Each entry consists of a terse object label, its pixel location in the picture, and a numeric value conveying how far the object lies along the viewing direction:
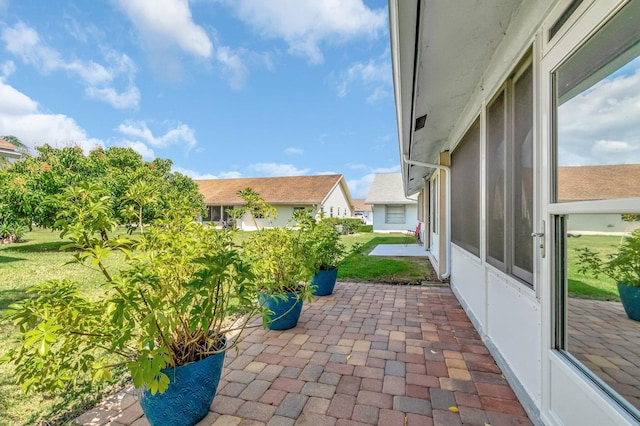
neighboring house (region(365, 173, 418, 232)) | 21.33
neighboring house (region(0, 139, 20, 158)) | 10.12
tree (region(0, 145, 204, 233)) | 9.02
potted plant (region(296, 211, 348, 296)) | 4.53
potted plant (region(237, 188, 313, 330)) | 3.46
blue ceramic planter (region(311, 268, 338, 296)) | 4.98
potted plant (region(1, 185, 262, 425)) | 1.48
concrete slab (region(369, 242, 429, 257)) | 9.84
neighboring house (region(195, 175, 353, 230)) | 23.17
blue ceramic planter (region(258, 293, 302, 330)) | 3.55
